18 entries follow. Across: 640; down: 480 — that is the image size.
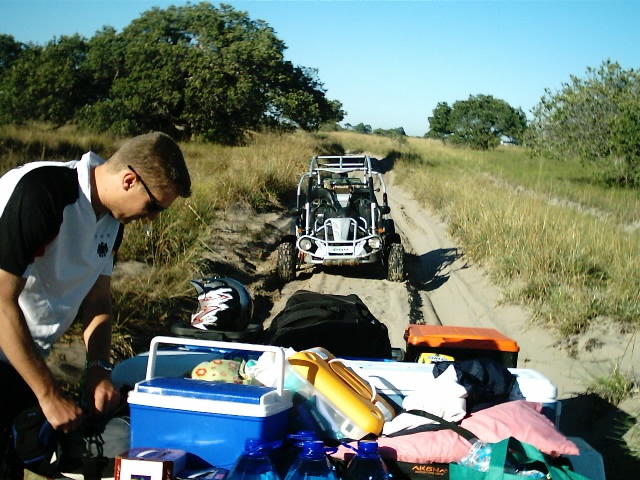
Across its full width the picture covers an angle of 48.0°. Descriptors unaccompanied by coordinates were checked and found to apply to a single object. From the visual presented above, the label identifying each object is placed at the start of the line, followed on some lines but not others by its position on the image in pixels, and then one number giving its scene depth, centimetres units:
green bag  220
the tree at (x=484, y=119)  6959
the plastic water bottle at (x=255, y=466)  217
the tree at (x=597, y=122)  2064
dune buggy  1000
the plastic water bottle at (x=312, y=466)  220
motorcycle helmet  353
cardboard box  214
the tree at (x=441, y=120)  8156
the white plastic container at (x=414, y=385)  289
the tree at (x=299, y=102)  2908
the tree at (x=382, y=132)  7988
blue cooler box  229
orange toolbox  404
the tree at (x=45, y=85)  2267
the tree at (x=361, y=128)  11575
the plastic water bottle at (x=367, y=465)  221
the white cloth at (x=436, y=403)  260
